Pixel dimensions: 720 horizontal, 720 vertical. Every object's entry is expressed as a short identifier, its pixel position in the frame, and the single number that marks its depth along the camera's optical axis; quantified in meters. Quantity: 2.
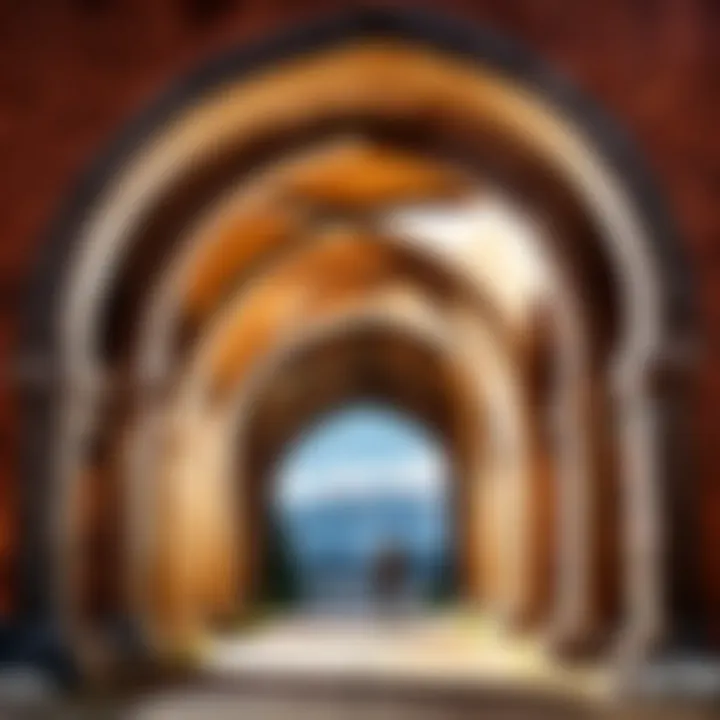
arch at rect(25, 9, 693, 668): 10.94
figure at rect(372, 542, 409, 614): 28.47
